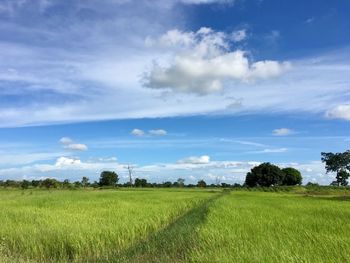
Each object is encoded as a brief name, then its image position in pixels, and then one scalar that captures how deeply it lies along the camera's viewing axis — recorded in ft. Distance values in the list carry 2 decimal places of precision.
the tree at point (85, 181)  330.85
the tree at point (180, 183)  367.17
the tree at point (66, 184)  283.59
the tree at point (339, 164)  300.40
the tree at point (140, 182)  338.95
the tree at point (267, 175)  327.67
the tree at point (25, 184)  265.40
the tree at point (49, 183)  274.16
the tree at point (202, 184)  376.48
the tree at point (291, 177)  338.34
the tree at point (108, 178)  353.92
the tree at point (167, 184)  346.01
